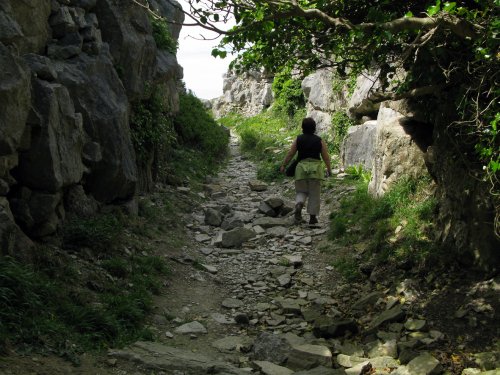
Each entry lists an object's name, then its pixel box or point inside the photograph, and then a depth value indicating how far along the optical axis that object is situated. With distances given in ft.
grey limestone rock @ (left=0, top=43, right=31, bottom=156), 20.43
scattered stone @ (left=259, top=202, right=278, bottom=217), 41.50
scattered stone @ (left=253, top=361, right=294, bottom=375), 18.92
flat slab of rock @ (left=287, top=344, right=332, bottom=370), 19.57
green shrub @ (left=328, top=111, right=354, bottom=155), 55.78
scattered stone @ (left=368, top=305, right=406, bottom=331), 22.09
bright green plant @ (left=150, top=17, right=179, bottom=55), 45.39
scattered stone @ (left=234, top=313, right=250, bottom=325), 24.11
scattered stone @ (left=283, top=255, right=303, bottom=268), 30.99
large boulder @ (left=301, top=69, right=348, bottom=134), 61.06
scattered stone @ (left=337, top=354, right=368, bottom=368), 19.84
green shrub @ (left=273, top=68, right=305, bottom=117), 79.61
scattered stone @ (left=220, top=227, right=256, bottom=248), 34.60
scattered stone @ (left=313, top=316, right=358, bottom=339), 22.29
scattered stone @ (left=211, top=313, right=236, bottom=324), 24.07
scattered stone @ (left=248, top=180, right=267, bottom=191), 51.47
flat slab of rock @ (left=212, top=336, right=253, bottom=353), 21.26
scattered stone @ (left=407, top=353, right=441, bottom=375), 18.01
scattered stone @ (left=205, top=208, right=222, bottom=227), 39.19
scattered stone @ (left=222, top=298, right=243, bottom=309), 25.82
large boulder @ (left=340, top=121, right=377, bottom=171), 45.68
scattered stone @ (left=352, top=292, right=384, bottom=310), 24.32
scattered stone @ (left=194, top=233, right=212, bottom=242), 35.73
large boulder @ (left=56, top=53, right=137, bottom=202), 28.71
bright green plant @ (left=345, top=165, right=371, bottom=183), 43.32
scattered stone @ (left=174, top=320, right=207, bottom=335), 22.47
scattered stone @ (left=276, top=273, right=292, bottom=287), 28.32
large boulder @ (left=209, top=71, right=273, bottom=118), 107.45
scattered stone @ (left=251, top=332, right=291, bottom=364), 20.21
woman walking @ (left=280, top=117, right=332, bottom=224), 36.76
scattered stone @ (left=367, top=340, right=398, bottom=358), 20.11
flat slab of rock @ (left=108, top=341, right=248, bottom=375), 17.87
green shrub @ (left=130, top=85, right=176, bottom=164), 37.40
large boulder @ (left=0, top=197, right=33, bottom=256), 19.63
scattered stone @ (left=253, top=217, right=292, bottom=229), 38.45
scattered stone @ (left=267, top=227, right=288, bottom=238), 36.28
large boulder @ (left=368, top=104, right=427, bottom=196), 32.41
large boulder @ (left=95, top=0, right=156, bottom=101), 34.24
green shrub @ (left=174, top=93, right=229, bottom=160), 58.34
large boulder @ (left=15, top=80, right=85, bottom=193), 23.17
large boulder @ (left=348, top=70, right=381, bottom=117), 47.80
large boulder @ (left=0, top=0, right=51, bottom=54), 22.21
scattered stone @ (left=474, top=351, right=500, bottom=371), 17.88
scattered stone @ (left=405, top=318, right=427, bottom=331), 21.08
